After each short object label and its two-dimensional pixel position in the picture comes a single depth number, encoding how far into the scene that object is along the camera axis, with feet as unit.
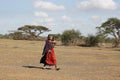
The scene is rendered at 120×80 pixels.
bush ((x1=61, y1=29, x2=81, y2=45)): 225.35
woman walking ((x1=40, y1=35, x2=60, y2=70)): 68.85
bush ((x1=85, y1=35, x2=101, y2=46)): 222.48
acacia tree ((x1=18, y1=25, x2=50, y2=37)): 308.60
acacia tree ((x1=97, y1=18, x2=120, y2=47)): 224.12
